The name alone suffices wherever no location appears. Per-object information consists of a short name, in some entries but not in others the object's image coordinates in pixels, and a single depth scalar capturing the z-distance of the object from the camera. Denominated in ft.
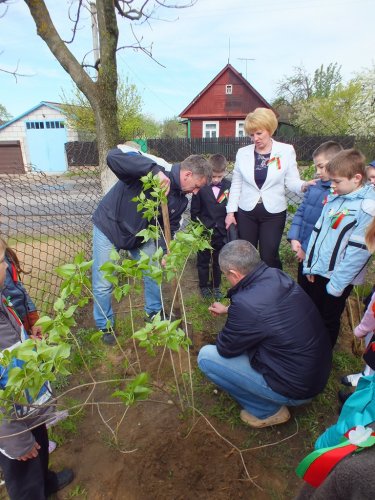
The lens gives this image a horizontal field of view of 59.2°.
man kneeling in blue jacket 6.19
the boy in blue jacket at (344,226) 7.07
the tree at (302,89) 107.76
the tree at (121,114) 63.82
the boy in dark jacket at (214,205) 11.52
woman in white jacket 9.36
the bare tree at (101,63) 12.23
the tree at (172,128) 151.23
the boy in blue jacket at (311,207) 8.82
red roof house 80.84
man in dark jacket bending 8.05
